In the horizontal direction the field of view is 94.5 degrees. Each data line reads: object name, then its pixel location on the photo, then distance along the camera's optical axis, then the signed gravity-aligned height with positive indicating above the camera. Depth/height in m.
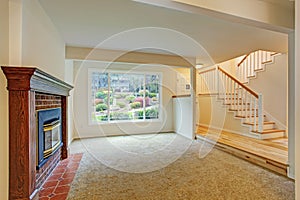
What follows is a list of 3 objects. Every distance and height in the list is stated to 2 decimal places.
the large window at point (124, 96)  4.28 +0.12
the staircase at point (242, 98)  3.46 +0.04
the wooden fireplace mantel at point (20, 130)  1.27 -0.28
